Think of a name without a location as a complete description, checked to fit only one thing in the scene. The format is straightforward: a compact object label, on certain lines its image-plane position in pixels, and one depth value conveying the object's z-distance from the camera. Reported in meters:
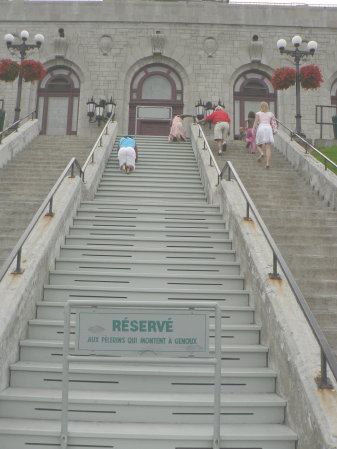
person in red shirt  13.23
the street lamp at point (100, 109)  20.56
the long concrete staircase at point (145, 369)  4.07
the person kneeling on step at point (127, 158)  11.69
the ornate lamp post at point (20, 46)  15.45
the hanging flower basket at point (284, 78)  15.78
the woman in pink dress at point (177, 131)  15.69
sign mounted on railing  3.74
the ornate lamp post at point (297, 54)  14.70
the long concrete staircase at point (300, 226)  5.93
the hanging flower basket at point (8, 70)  16.45
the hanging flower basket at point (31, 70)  16.12
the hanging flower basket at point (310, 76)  15.74
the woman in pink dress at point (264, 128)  11.80
